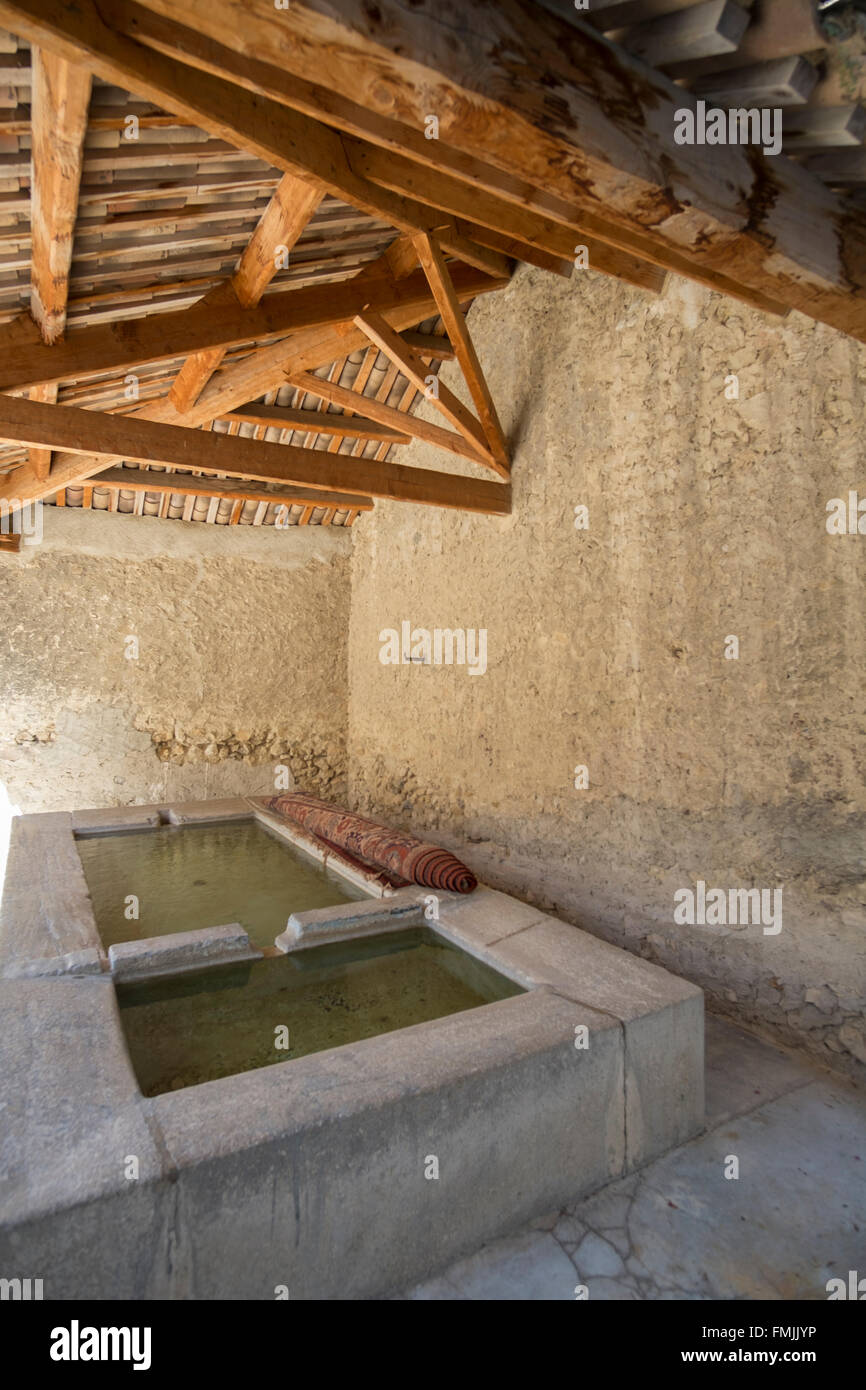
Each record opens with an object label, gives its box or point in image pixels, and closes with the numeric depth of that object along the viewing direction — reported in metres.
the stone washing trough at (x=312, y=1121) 1.55
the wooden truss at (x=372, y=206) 1.34
